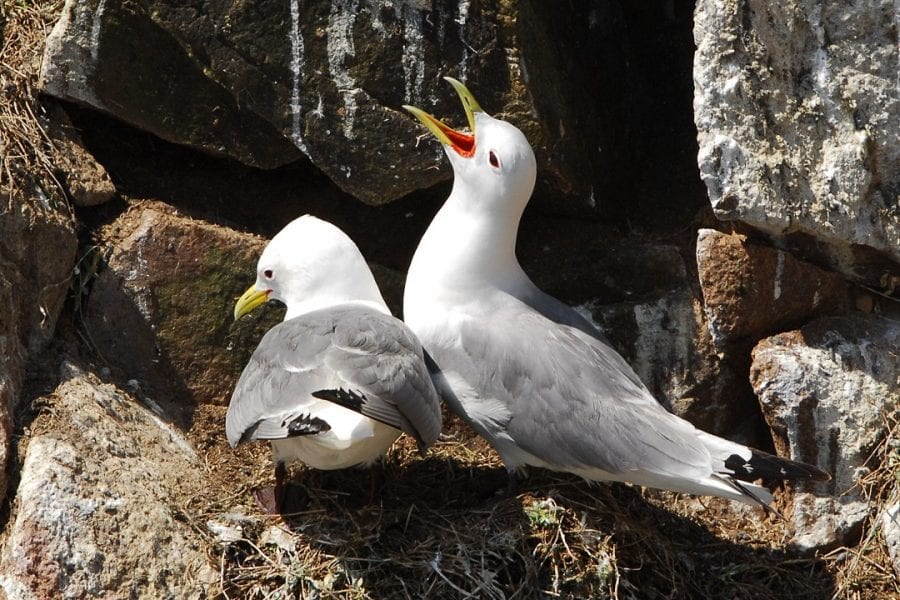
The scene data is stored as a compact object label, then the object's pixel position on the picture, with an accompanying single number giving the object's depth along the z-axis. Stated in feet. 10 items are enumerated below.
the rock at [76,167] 32.83
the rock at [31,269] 29.66
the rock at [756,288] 31.14
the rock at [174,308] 32.78
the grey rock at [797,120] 28.99
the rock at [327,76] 31.73
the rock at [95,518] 26.43
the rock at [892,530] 29.99
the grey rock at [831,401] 30.78
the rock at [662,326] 32.99
